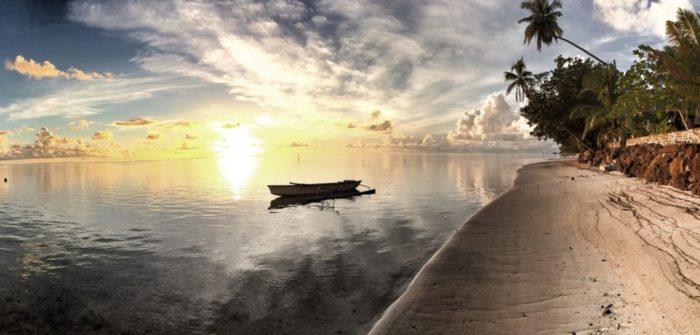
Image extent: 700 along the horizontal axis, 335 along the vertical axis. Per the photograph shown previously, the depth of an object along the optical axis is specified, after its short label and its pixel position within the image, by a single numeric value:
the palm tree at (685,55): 20.61
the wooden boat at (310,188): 36.75
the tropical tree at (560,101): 52.69
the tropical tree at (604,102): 41.50
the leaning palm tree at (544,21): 50.16
